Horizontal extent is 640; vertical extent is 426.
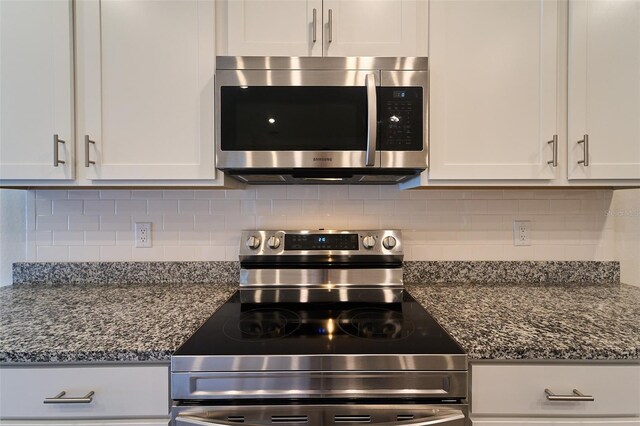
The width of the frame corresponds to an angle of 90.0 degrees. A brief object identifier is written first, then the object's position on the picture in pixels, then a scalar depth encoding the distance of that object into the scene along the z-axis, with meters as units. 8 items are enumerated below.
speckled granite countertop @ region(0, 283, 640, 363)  0.87
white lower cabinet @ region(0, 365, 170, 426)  0.86
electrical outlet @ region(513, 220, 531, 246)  1.55
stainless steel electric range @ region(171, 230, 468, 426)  0.85
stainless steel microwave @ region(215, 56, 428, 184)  1.18
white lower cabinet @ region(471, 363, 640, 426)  0.88
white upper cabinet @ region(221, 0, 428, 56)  1.20
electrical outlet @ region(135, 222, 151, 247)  1.53
